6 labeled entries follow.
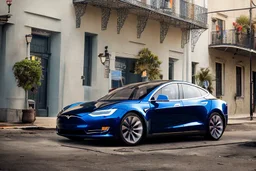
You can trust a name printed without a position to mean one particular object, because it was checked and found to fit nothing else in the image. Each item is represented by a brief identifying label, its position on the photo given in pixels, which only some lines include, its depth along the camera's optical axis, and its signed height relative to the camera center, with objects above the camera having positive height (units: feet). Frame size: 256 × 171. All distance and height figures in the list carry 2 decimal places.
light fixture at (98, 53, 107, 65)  68.85 +6.73
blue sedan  31.37 -0.81
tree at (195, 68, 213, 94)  89.35 +5.13
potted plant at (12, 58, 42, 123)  52.75 +3.30
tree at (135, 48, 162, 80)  76.89 +6.49
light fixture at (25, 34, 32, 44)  57.88 +8.14
